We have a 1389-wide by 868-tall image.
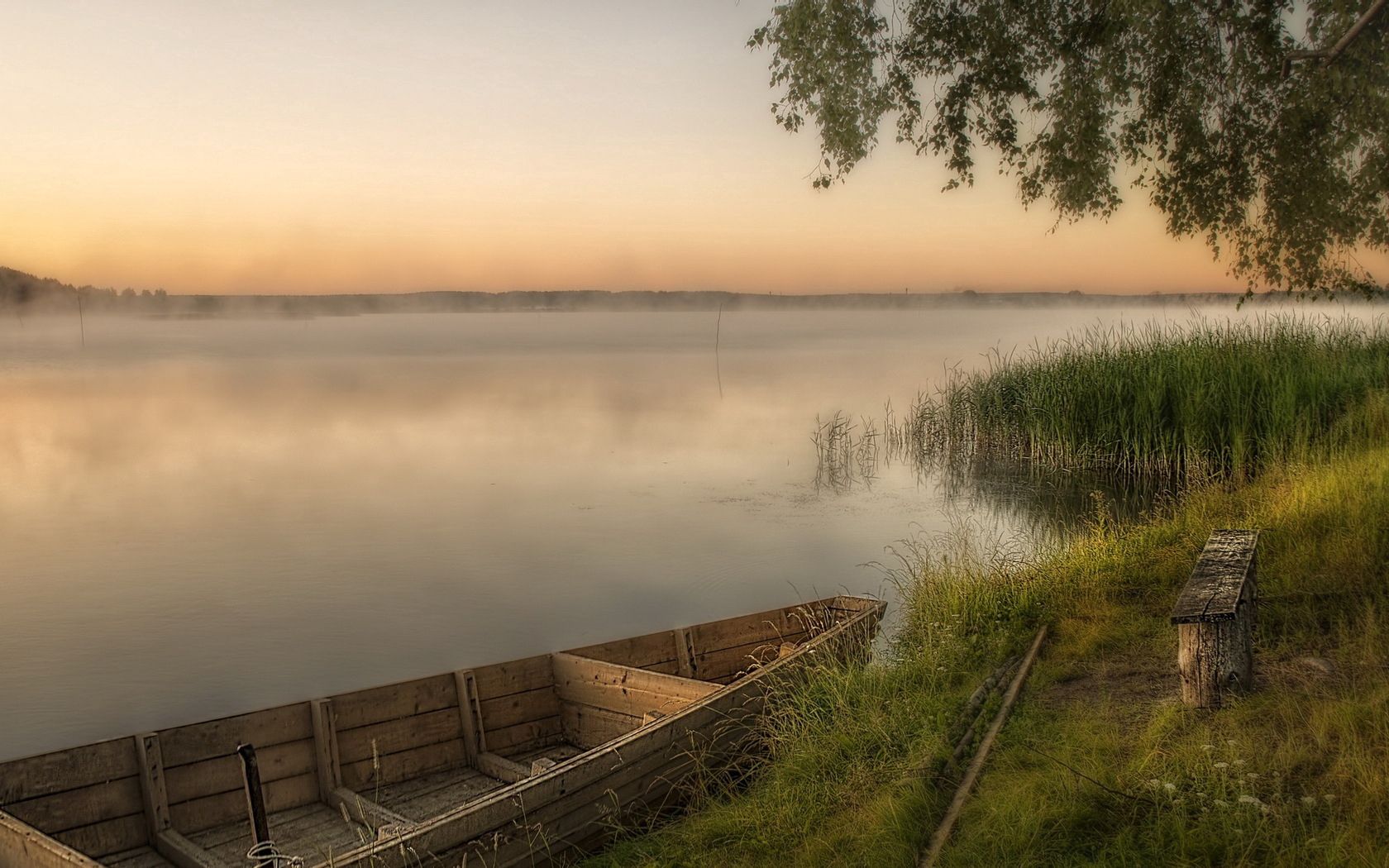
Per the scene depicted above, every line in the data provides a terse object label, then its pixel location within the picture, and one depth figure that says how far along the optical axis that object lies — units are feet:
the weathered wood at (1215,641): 16.96
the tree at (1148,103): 28.17
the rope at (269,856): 14.96
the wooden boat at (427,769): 16.49
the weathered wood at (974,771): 14.32
